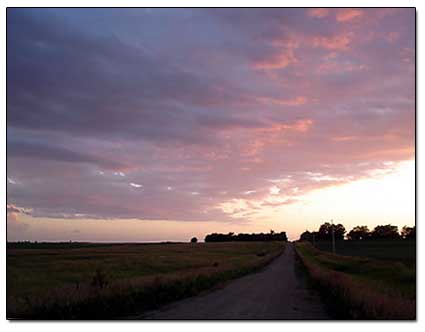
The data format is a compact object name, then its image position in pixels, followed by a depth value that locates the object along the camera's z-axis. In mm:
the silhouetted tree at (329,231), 161125
